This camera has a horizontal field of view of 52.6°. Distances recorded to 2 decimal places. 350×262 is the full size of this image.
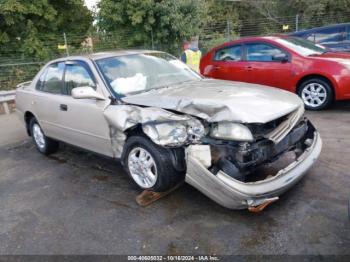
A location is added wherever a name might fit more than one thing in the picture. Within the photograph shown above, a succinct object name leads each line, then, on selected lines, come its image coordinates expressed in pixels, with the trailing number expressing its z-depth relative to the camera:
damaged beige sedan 3.15
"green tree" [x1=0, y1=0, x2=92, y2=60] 15.34
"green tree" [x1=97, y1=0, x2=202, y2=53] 14.59
